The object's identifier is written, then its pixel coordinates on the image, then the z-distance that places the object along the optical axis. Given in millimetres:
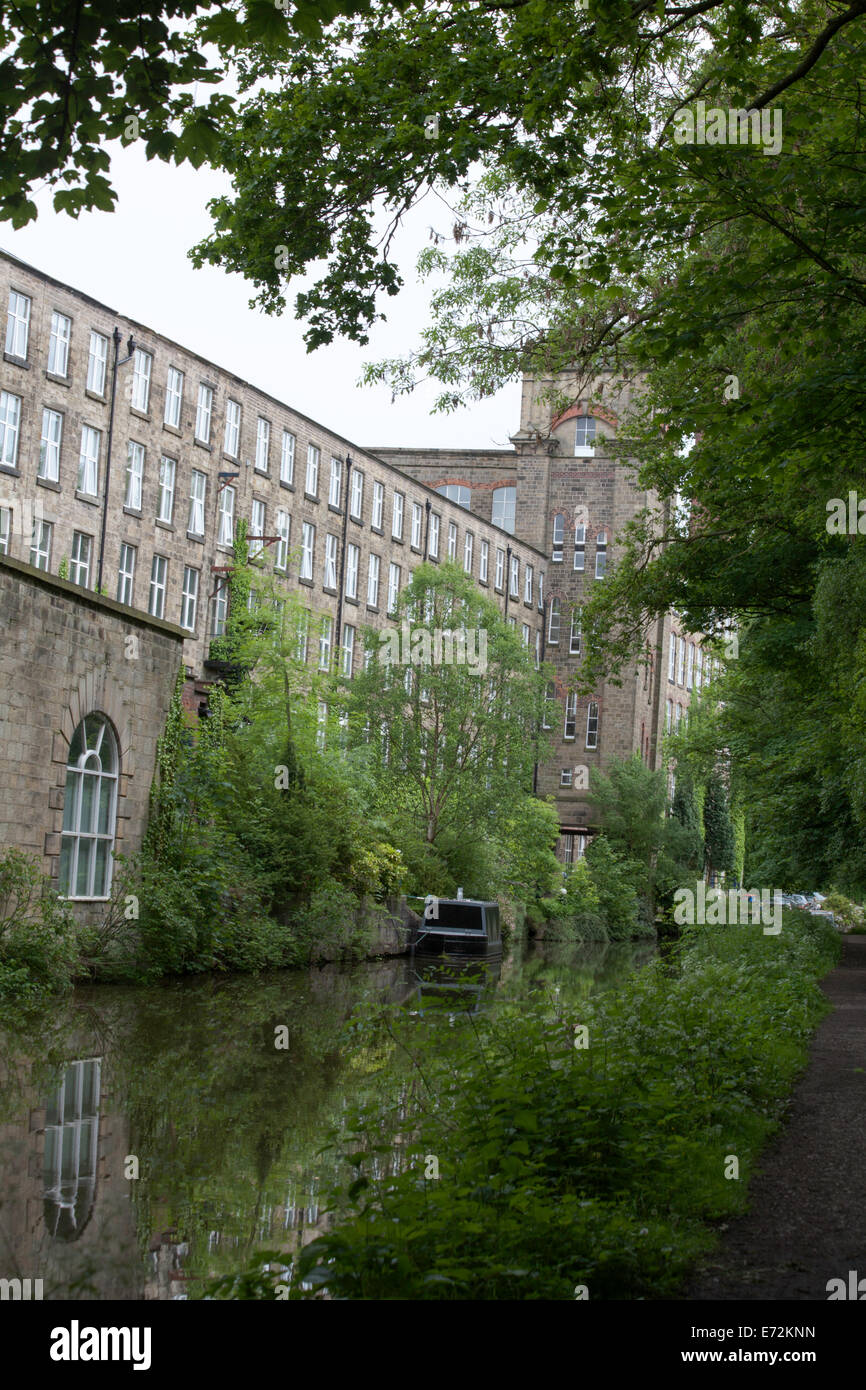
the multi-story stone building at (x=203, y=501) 40969
